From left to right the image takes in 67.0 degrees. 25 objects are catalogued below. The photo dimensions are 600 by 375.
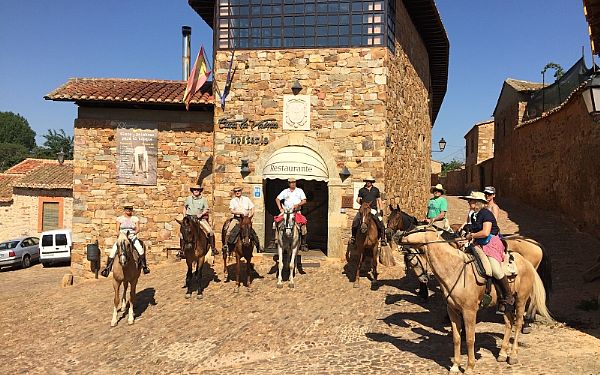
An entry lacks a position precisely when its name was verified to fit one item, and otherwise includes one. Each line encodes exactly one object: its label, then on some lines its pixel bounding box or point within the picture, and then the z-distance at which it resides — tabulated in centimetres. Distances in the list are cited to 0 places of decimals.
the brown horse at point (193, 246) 912
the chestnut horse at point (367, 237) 989
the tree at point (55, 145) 6228
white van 2133
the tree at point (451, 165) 6269
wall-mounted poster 1372
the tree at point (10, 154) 6257
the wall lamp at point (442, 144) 2412
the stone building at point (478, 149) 3180
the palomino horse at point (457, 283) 580
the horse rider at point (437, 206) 958
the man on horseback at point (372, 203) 1014
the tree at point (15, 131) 7362
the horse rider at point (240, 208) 1019
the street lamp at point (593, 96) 570
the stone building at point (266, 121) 1230
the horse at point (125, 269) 848
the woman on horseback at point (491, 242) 602
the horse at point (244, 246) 992
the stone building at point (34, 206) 2512
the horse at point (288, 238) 1030
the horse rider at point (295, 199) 1062
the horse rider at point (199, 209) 1013
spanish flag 1227
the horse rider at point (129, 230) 868
